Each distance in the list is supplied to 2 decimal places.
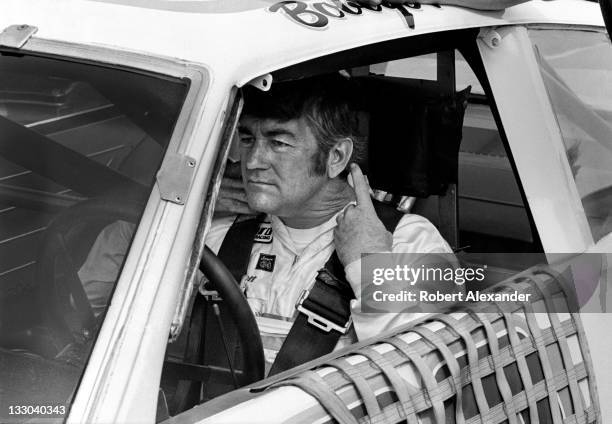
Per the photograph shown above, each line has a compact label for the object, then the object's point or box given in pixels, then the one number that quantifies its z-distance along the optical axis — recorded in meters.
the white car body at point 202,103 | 1.60
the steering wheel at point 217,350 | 2.04
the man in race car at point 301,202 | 2.53
